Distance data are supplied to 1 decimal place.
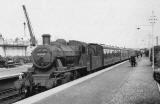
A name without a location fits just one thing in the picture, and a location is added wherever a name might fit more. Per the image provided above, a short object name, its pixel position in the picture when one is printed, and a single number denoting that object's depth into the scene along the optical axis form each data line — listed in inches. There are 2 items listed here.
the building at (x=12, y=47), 1761.8
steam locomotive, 483.2
